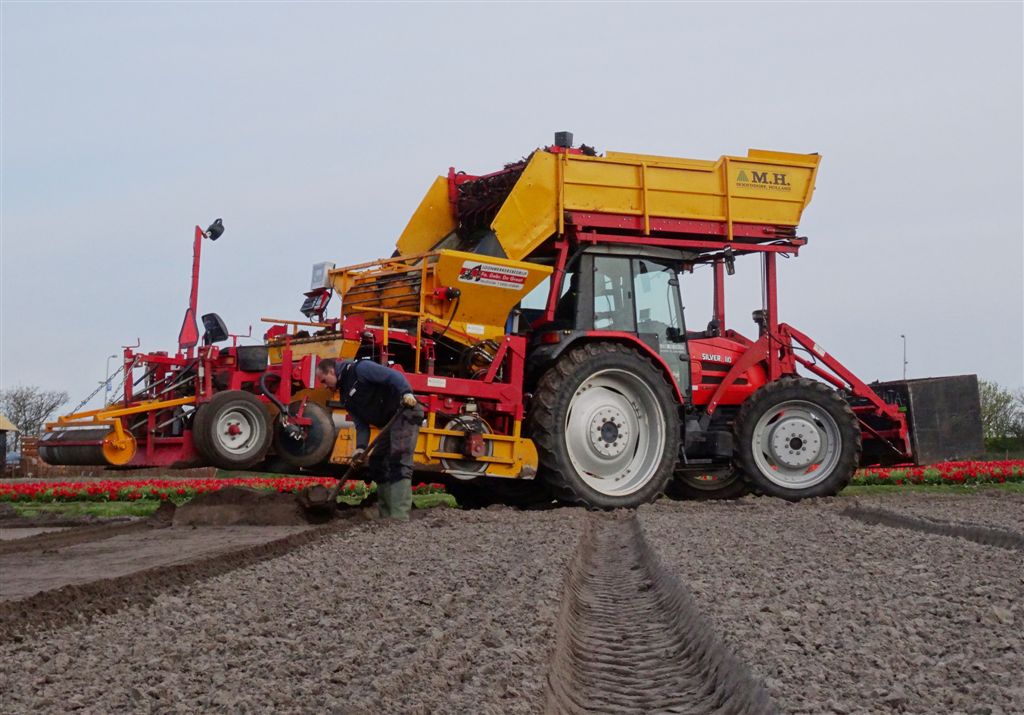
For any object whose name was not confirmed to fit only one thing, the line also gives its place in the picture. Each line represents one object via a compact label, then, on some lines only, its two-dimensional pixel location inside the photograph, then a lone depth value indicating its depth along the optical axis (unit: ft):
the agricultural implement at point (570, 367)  34.14
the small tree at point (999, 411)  121.19
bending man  31.96
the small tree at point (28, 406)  187.57
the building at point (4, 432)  118.23
